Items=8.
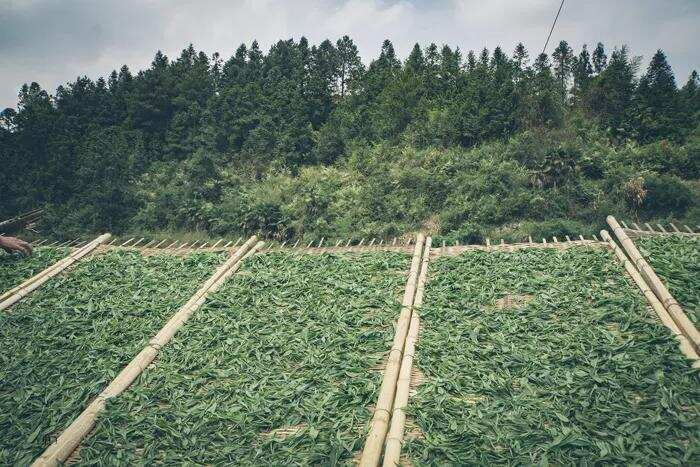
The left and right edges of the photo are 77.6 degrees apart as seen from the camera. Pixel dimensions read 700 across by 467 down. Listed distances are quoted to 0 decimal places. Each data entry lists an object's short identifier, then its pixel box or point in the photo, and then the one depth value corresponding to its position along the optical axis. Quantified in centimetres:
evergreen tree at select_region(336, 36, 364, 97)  2902
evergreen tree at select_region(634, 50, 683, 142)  1351
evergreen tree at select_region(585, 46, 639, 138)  1436
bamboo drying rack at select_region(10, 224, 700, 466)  341
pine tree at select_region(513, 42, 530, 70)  1678
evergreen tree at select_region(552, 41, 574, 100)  2839
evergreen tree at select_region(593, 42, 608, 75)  2495
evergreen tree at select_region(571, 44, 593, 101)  2272
